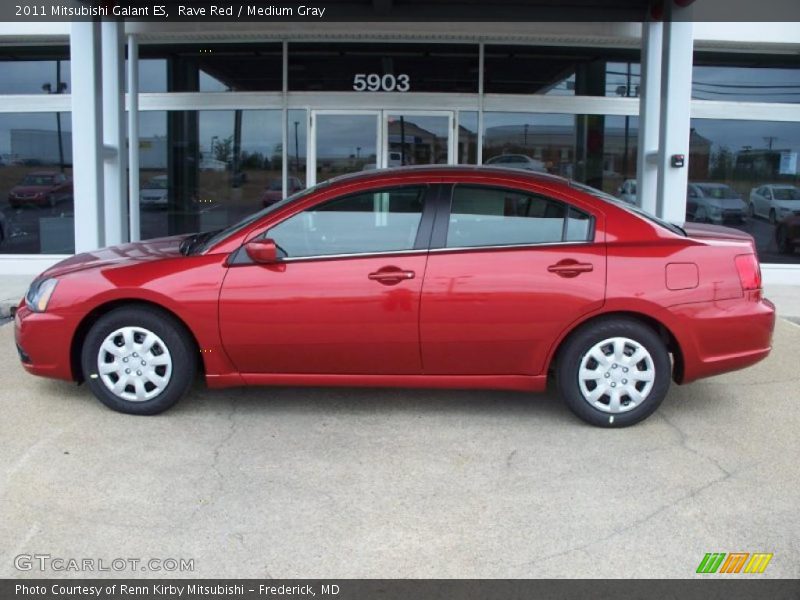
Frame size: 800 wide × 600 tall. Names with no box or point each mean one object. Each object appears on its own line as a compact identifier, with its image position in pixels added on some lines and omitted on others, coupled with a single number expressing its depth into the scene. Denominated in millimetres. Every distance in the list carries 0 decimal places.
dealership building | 10859
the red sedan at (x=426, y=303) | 4824
